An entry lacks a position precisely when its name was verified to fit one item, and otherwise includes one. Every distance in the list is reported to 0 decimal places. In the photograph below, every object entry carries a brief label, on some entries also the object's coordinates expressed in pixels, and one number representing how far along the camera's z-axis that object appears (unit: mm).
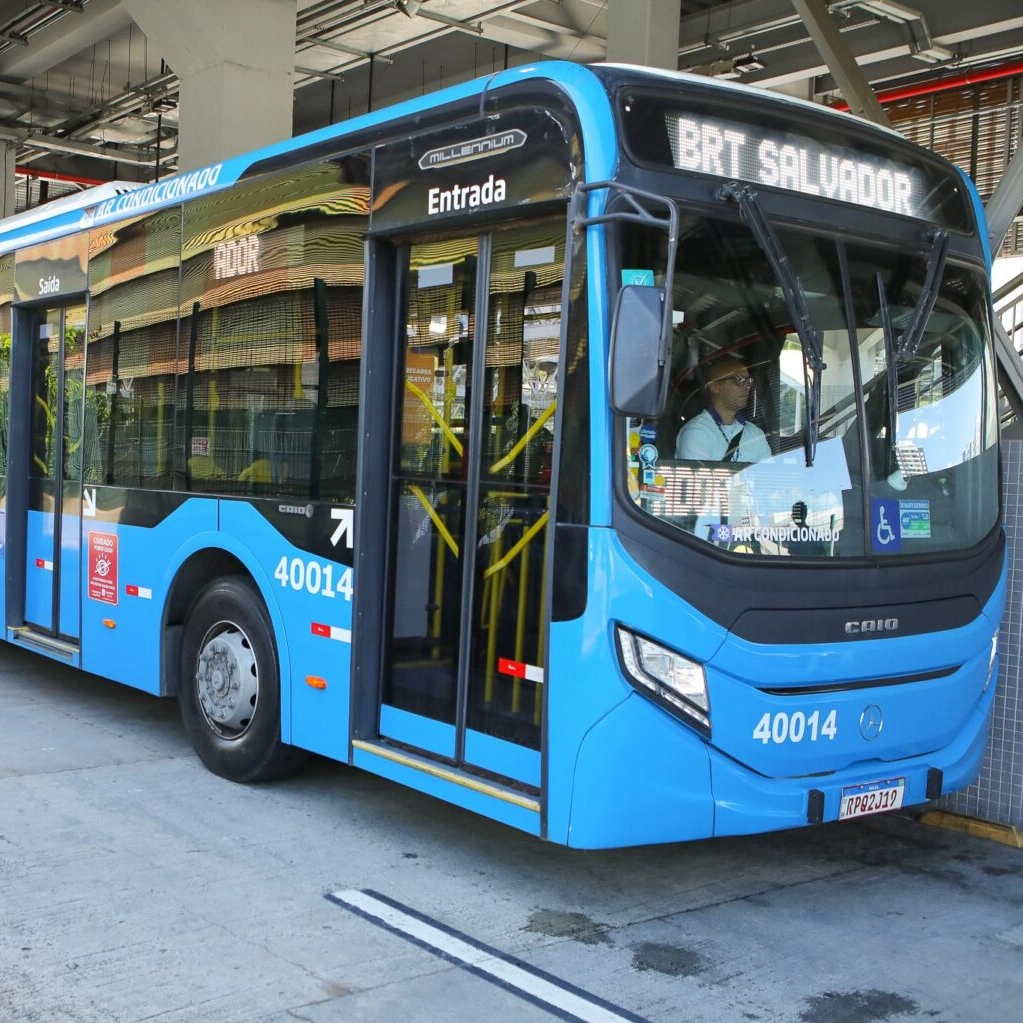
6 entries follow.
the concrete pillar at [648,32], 11758
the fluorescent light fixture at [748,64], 14595
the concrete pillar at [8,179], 21172
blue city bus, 4270
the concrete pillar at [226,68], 12289
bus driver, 4336
